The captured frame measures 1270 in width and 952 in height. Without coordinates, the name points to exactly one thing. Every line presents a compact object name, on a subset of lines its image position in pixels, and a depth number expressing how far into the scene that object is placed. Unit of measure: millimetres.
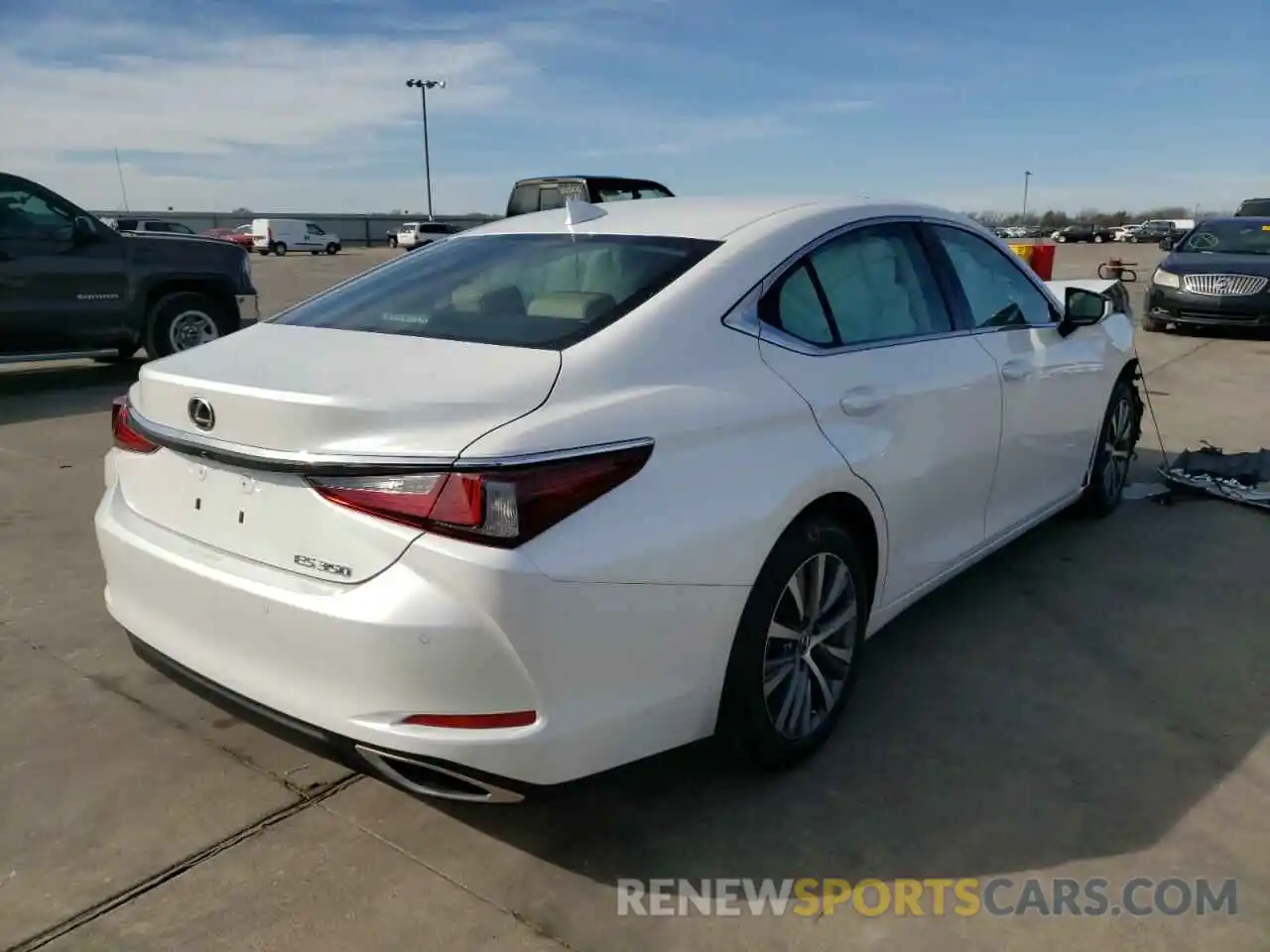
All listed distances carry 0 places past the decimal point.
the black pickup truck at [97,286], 8383
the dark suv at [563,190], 16119
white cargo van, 50531
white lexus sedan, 2129
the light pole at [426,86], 65500
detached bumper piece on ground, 5519
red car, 51656
